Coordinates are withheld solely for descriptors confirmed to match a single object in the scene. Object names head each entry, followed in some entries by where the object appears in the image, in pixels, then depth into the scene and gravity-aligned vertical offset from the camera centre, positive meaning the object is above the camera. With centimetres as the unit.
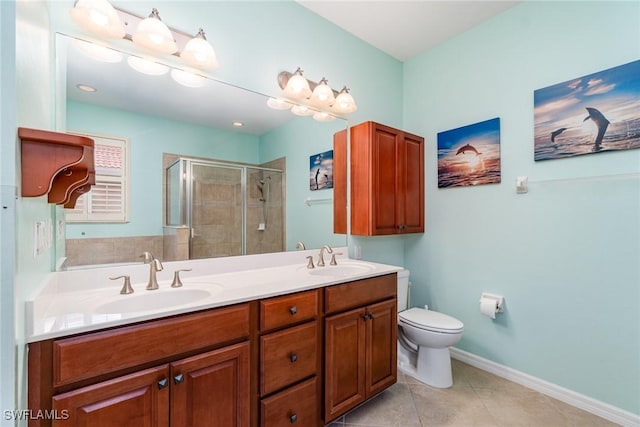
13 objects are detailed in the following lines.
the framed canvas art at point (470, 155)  220 +49
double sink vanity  90 -53
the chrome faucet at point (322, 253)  203 -29
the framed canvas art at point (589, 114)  162 +62
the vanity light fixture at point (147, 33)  129 +92
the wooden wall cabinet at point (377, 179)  219 +29
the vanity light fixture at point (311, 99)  198 +87
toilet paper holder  213 -66
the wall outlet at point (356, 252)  238 -32
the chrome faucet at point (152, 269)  134 -26
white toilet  197 -96
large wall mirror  134 +39
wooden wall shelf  77 +18
